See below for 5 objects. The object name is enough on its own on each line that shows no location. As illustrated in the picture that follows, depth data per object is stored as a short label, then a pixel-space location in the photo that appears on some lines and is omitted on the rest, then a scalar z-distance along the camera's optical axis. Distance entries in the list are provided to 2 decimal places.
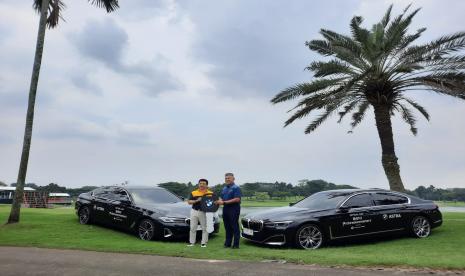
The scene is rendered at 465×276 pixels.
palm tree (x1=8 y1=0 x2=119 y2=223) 14.77
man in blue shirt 10.09
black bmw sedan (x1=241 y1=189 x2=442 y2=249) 10.41
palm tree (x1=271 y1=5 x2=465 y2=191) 17.14
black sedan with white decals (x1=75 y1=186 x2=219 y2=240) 11.35
